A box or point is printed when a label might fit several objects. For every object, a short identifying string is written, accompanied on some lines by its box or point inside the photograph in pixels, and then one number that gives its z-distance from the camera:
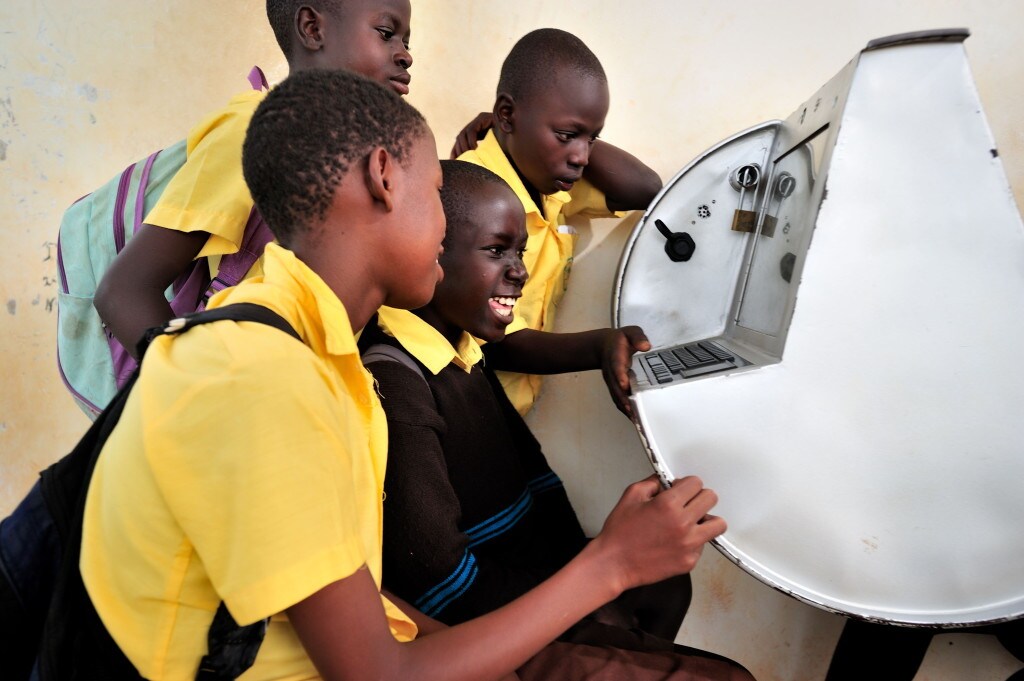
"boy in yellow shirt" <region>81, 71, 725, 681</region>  0.57
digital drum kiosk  0.85
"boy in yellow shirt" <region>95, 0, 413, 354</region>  1.00
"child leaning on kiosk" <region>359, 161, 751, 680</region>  0.87
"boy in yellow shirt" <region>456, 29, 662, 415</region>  1.40
